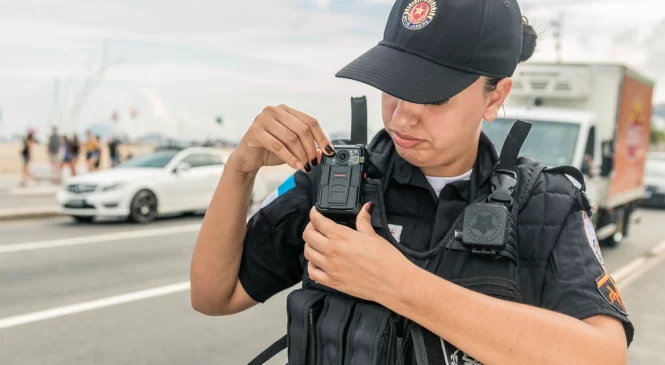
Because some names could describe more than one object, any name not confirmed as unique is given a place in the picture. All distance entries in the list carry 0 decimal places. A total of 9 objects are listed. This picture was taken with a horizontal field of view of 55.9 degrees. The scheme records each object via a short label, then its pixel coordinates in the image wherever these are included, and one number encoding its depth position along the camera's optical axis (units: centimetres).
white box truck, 739
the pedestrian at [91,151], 2031
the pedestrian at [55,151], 1858
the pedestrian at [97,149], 2048
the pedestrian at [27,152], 1786
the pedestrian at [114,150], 2089
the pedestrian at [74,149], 1958
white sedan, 1101
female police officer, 122
